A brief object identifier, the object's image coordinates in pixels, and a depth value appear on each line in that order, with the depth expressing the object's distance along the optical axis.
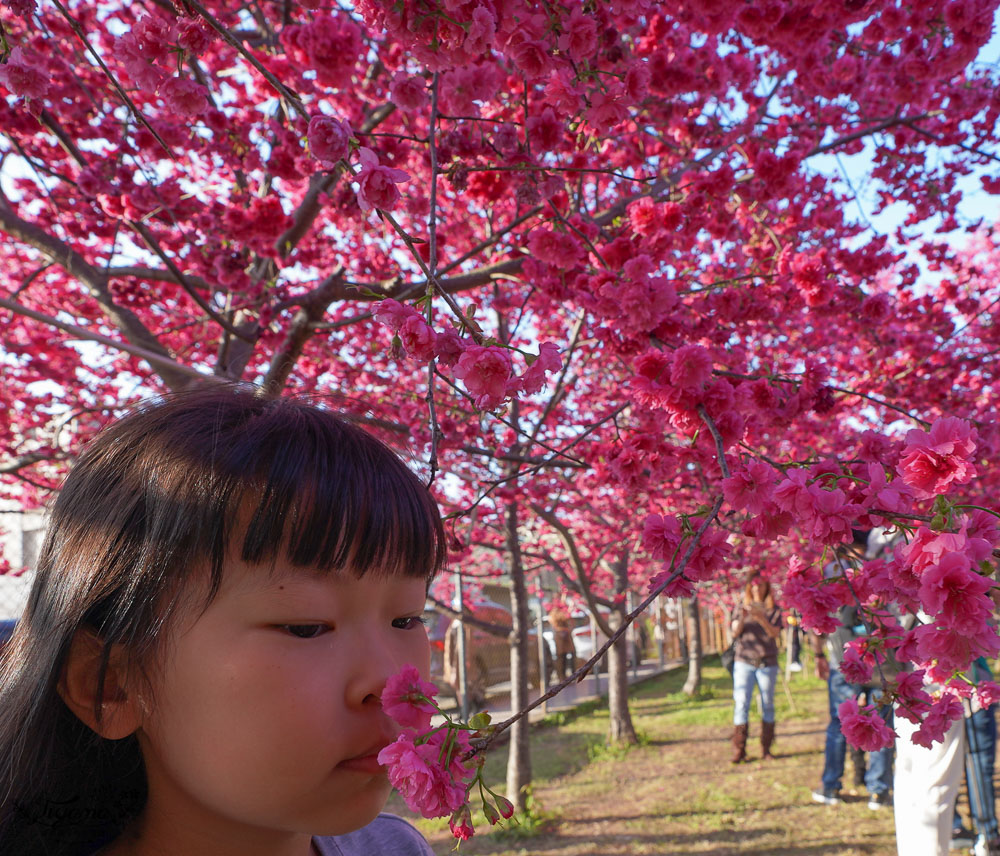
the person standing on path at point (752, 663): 6.19
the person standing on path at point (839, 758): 4.61
